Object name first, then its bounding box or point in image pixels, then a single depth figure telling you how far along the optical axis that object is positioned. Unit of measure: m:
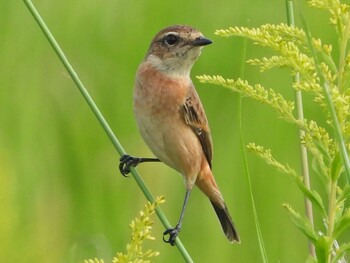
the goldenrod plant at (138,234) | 4.70
